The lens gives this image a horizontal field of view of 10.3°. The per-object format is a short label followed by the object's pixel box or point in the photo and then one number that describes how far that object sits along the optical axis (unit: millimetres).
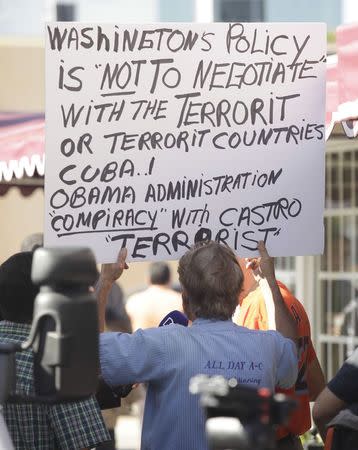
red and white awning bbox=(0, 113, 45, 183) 11526
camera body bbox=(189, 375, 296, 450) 4812
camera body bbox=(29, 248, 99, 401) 5460
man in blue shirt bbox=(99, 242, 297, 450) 6986
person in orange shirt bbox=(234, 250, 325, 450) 8340
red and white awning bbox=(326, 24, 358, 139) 8092
